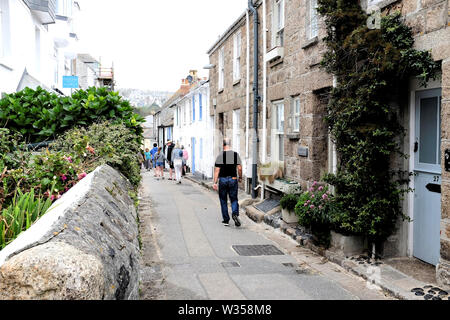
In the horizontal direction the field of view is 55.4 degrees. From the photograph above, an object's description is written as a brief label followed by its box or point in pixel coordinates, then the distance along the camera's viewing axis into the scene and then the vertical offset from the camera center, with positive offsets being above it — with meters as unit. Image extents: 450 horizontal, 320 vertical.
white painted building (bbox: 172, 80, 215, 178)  21.23 +0.78
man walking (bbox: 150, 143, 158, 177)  27.76 -0.52
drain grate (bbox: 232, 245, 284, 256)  6.98 -1.83
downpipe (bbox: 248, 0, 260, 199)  12.27 +1.05
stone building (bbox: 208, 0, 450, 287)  5.18 +0.64
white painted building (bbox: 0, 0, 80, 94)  12.10 +3.56
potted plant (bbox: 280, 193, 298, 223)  8.51 -1.32
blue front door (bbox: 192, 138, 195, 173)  26.45 -0.80
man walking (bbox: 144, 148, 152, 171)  33.01 -1.38
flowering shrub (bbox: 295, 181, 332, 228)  6.75 -1.09
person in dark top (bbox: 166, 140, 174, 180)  21.19 -0.56
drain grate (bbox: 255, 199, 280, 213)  10.17 -1.55
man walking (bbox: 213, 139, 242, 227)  9.32 -0.78
